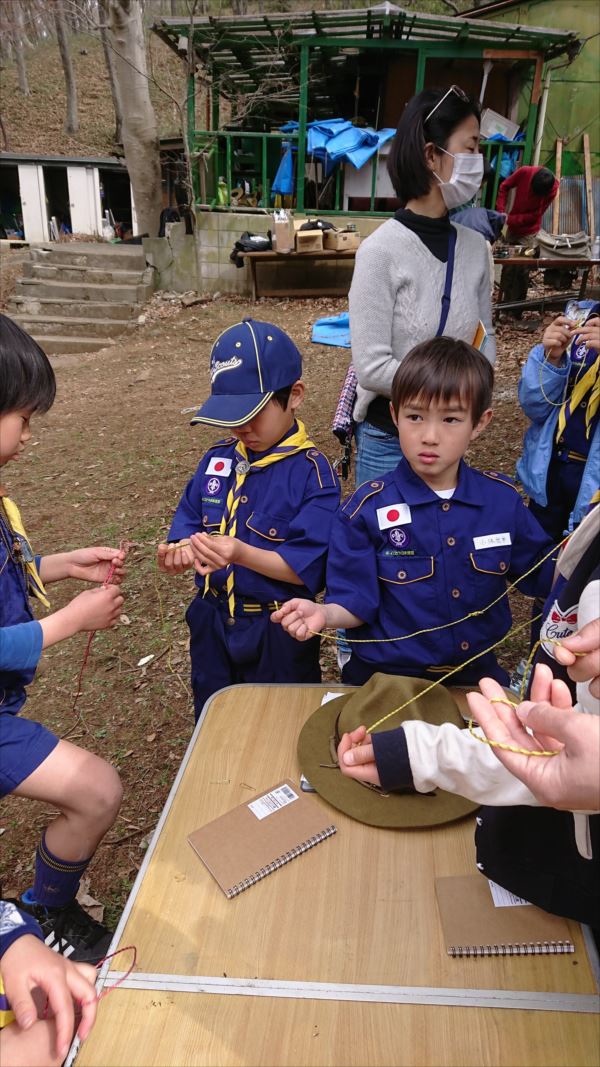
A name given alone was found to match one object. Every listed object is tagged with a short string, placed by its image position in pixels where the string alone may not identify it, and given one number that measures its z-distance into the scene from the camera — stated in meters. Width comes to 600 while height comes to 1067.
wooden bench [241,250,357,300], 10.58
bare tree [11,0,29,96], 31.58
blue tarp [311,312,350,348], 8.97
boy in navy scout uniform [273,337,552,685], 1.92
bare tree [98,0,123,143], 23.22
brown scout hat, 1.47
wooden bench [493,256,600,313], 8.38
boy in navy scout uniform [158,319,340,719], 2.10
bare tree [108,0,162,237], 11.09
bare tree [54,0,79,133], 27.98
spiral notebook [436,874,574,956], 1.21
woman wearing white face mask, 2.51
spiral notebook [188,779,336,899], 1.37
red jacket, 9.08
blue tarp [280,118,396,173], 11.41
